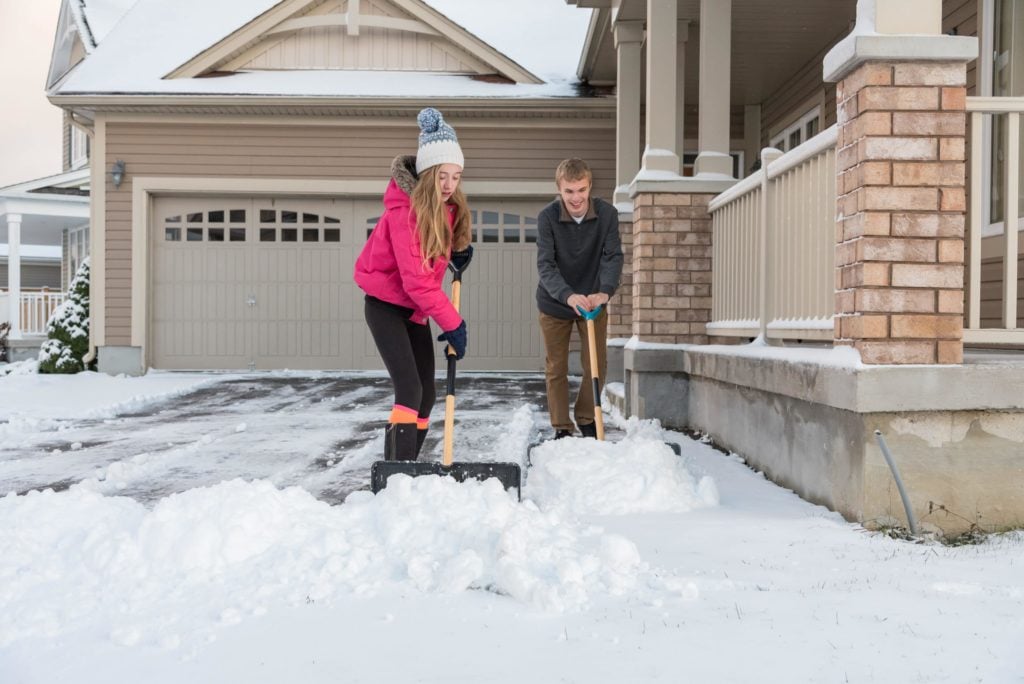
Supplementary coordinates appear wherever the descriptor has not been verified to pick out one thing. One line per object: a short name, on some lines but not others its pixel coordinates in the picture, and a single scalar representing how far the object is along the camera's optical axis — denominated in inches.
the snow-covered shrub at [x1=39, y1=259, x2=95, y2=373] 521.7
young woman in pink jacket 155.6
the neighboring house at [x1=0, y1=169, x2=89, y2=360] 674.2
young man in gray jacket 206.2
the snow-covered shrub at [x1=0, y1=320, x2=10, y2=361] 664.4
